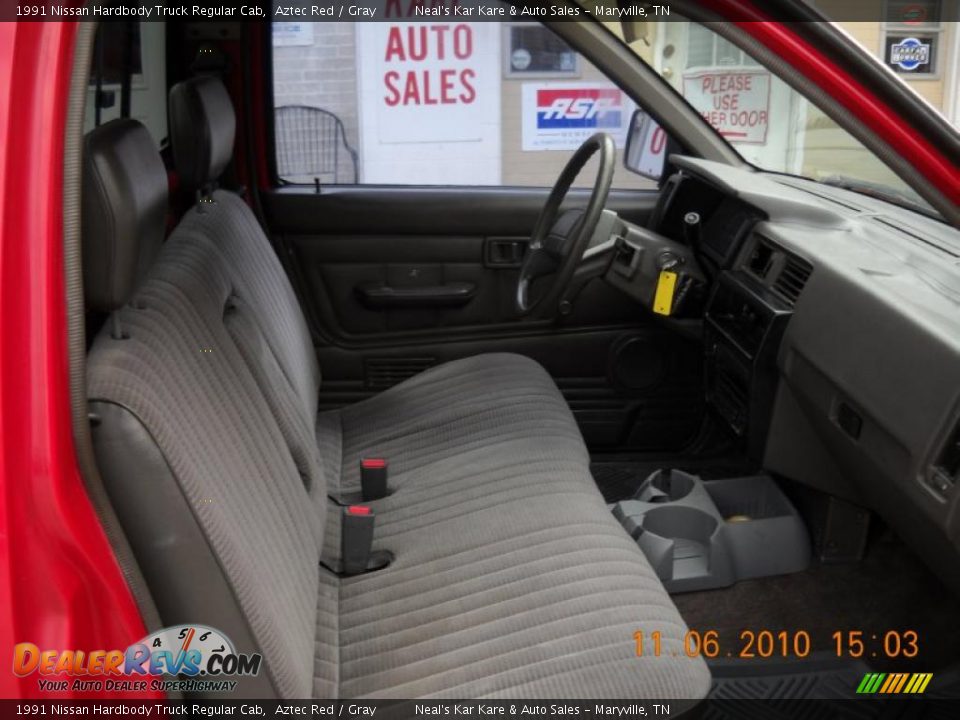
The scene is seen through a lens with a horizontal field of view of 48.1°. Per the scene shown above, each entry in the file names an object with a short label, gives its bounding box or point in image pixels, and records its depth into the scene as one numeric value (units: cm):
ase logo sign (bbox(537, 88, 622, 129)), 387
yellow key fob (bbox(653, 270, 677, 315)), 242
